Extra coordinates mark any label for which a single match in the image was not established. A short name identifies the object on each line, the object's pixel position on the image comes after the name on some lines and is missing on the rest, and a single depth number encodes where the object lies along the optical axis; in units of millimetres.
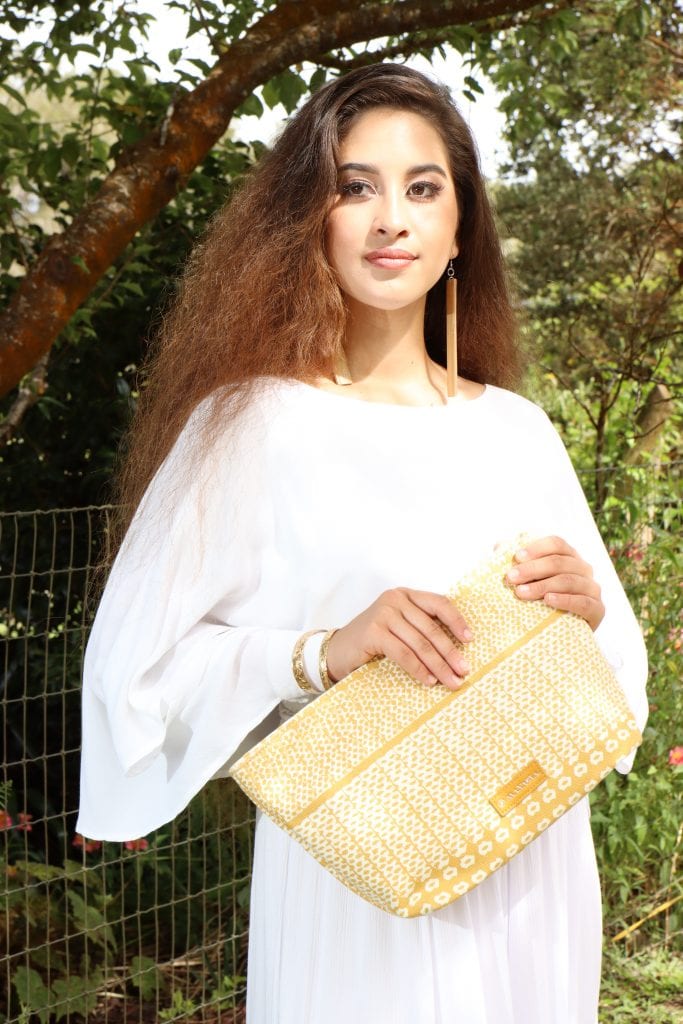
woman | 1534
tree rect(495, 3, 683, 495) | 4898
